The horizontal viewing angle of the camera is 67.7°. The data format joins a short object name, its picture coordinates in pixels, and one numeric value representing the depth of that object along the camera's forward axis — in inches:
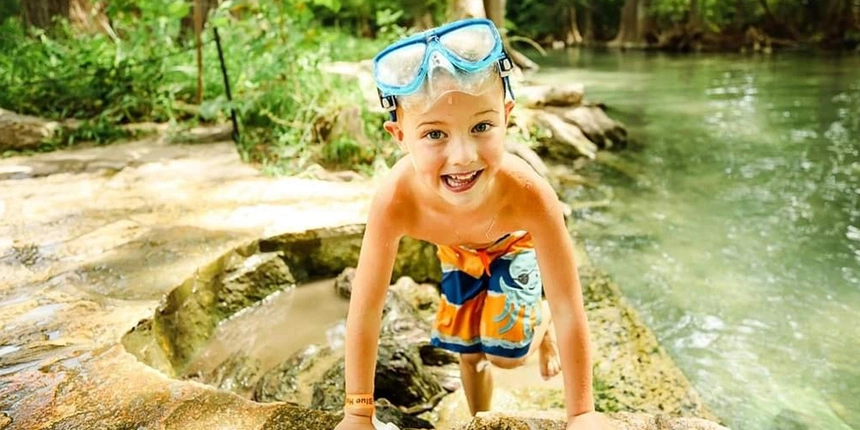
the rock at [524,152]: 176.7
